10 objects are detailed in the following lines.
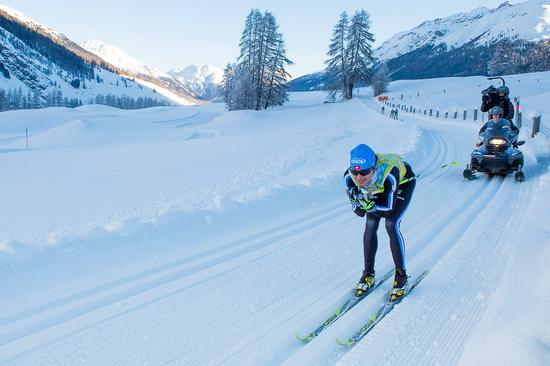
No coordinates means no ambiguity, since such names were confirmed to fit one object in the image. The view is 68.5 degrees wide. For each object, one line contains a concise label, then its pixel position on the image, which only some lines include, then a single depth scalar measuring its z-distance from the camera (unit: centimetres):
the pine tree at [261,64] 4697
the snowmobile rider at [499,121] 973
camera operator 1122
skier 370
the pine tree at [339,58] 5616
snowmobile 924
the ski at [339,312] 354
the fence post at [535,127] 1495
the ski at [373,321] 346
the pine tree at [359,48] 5550
